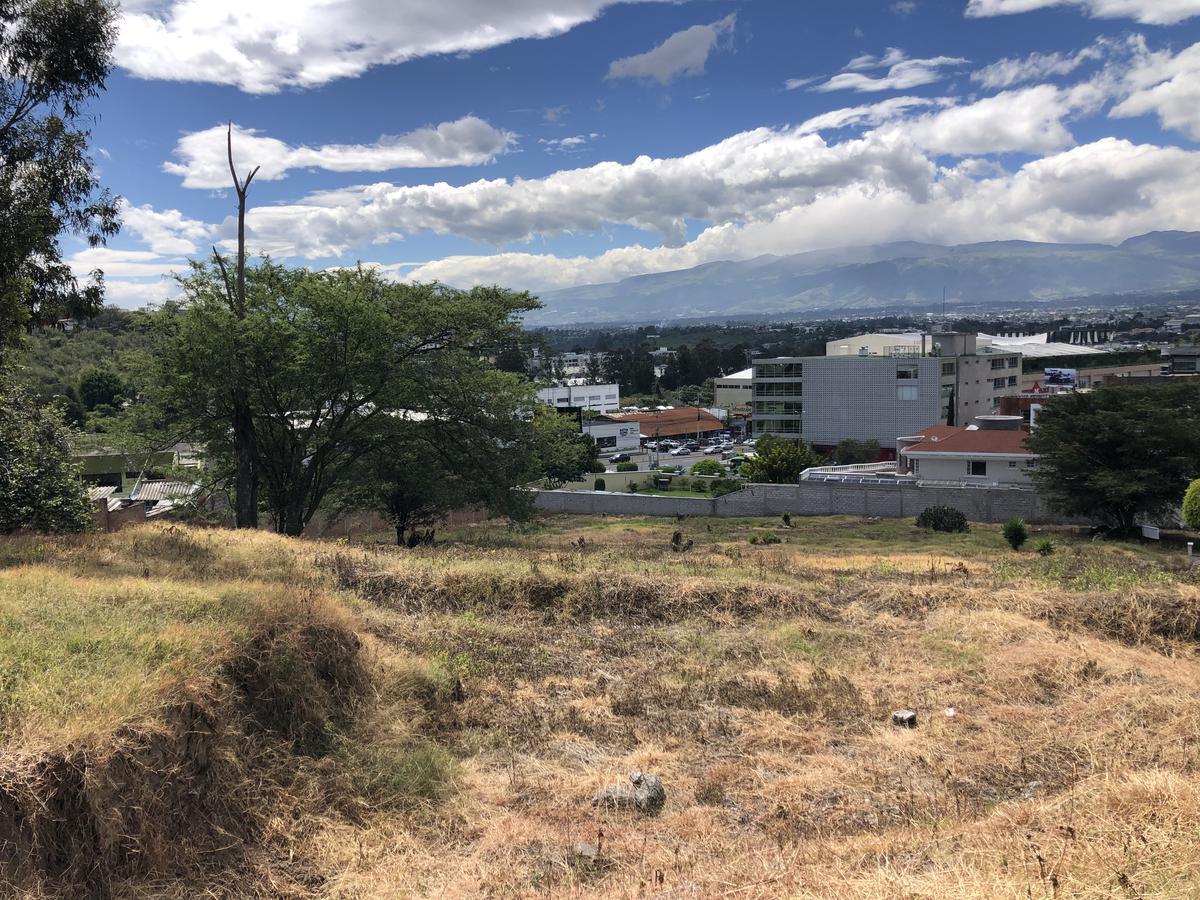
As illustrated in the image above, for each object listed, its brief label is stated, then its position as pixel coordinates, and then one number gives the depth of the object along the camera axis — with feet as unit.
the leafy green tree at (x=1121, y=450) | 105.09
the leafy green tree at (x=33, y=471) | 53.98
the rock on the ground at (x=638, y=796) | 22.24
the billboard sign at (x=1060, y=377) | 302.88
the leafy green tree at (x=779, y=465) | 163.02
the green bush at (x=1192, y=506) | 95.25
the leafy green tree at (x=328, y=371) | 72.13
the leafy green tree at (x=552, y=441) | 88.53
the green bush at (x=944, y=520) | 117.08
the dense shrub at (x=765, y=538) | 101.40
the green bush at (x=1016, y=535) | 96.89
